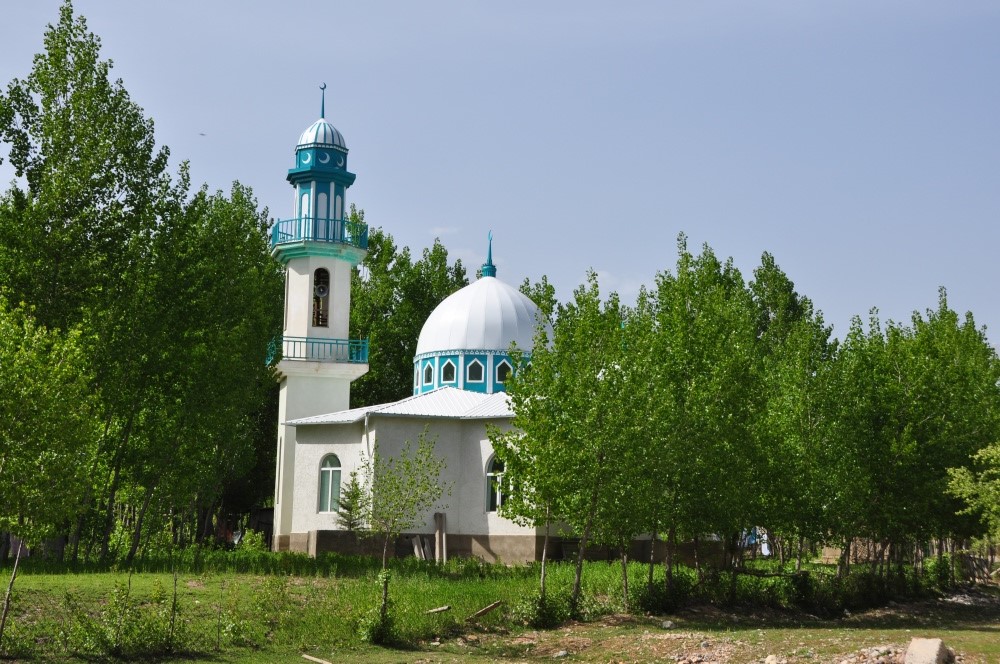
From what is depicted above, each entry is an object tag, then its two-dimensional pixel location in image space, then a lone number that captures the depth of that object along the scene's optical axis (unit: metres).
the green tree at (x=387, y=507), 20.56
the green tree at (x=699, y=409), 24.30
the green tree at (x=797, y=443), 26.29
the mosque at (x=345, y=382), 34.50
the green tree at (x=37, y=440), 17.16
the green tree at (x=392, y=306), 52.72
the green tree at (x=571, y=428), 23.39
